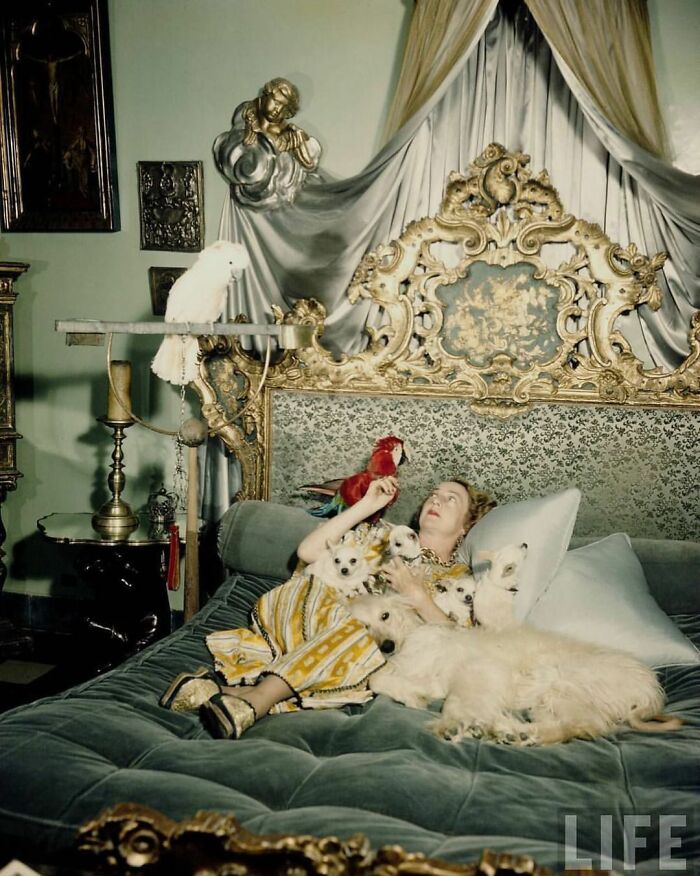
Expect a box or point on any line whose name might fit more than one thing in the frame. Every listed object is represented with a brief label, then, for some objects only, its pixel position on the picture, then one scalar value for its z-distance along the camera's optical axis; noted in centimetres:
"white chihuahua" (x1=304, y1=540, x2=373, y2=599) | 251
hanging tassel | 306
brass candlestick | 320
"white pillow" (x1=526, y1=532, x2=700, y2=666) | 238
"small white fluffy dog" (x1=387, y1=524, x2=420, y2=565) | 257
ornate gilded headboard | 304
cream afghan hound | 191
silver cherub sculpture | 325
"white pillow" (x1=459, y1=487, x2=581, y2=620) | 255
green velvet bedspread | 150
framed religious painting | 345
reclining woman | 203
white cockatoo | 286
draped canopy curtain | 288
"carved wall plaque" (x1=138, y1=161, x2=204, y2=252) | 346
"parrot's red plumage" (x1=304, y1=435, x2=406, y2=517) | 276
